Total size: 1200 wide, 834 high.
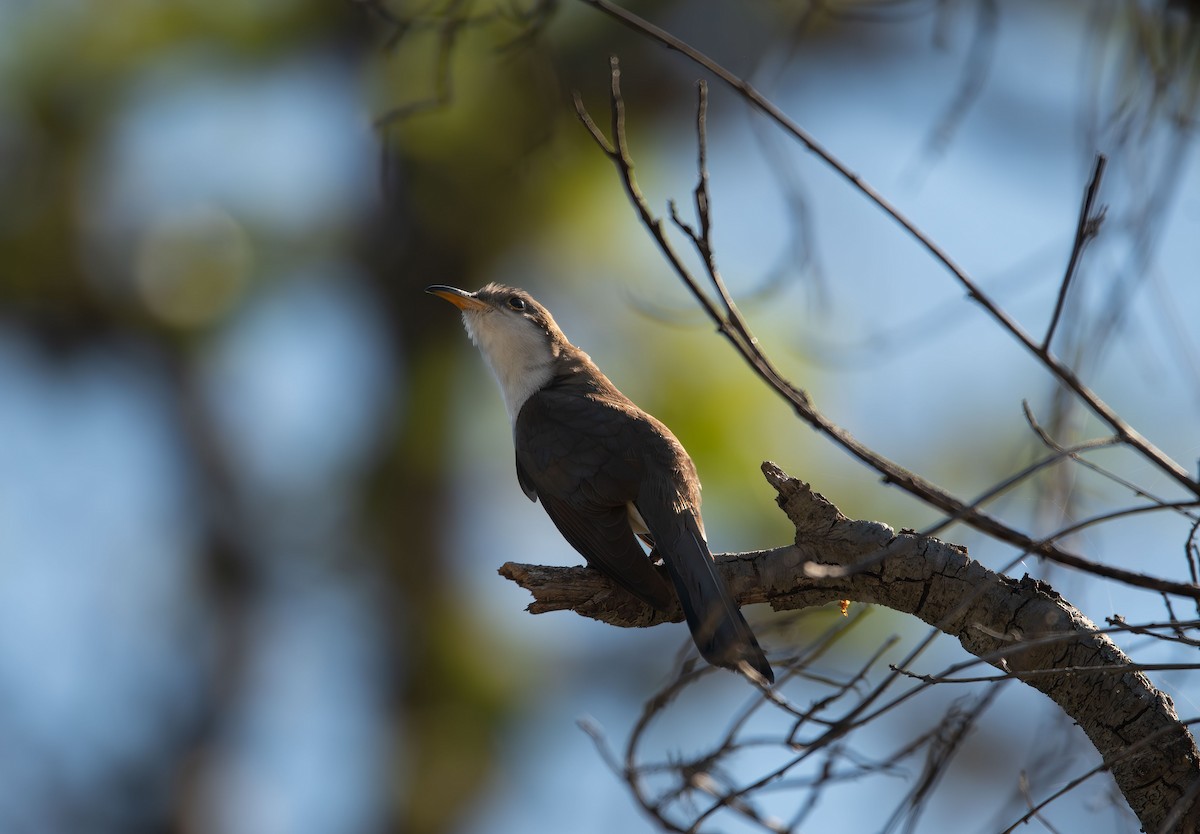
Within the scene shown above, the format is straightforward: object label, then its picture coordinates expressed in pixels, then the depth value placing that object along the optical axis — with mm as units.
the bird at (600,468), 10517
